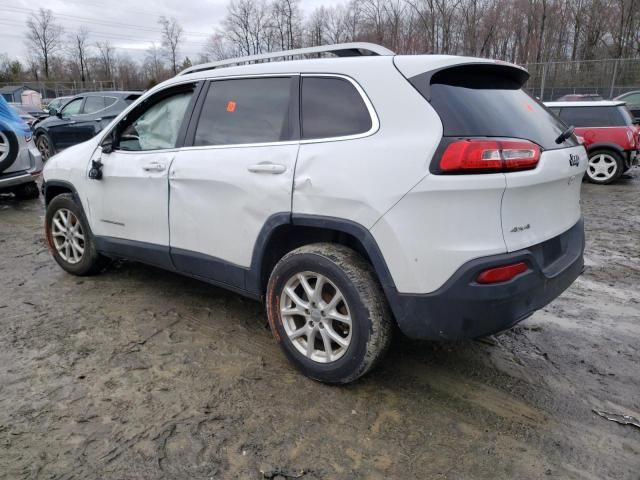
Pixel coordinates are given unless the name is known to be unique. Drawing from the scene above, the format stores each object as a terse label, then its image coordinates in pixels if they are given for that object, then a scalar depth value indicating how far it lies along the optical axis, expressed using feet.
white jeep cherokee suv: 7.76
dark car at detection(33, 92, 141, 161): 36.81
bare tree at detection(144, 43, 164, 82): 250.37
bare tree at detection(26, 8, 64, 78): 254.68
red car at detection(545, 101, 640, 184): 31.83
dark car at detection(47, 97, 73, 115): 81.01
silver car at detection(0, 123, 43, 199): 24.34
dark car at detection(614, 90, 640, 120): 52.03
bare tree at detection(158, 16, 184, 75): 249.34
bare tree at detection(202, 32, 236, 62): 200.89
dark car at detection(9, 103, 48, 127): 81.72
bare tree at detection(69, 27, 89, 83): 266.98
